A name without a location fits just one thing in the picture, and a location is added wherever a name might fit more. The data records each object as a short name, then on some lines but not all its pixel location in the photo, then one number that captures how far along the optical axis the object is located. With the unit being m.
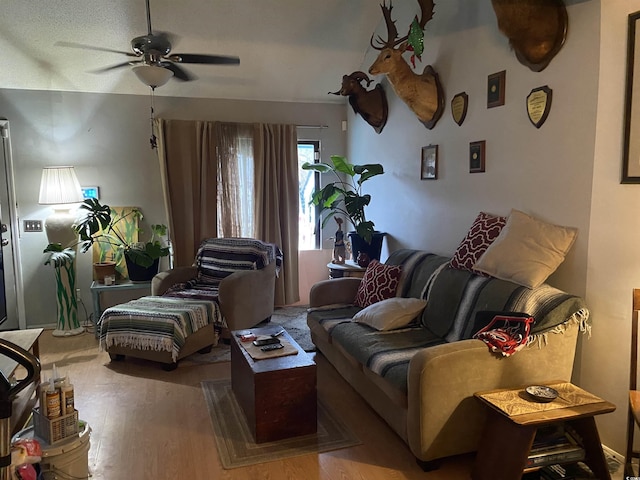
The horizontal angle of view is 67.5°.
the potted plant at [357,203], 4.13
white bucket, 1.93
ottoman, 3.41
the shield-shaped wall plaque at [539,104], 2.55
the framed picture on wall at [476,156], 3.10
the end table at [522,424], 1.92
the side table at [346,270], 4.15
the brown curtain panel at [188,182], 4.69
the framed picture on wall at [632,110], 2.12
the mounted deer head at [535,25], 2.39
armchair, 3.87
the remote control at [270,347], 2.72
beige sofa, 2.16
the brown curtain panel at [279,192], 4.93
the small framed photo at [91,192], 4.54
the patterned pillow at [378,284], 3.44
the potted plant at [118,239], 4.20
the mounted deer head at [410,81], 3.29
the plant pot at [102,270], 4.37
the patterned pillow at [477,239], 2.81
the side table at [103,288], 4.24
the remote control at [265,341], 2.81
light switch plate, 4.39
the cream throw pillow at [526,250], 2.43
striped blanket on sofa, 2.26
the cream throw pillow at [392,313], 2.98
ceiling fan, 3.14
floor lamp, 4.16
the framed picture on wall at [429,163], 3.62
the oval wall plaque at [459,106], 3.24
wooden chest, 2.47
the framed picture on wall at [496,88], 2.88
